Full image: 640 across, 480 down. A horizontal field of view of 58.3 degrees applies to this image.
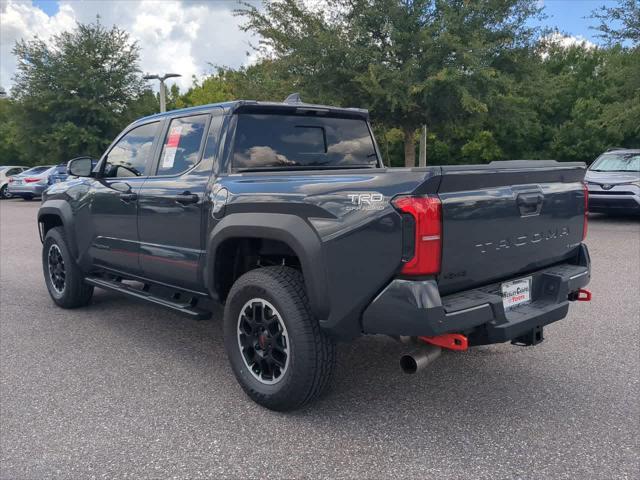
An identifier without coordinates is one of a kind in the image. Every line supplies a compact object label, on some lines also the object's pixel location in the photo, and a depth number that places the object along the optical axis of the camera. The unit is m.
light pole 24.52
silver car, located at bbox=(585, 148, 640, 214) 11.60
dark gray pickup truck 2.90
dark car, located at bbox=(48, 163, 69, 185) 20.62
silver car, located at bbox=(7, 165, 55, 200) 21.73
